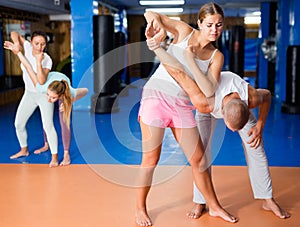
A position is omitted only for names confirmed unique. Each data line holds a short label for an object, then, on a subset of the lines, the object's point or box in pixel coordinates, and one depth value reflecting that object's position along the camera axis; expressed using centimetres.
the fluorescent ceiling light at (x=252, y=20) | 1359
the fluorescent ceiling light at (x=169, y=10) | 1031
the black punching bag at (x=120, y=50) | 667
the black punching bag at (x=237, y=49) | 900
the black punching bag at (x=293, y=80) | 597
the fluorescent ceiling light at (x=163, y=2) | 864
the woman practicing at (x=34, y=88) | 332
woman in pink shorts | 205
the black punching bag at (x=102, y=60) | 601
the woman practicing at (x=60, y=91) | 323
